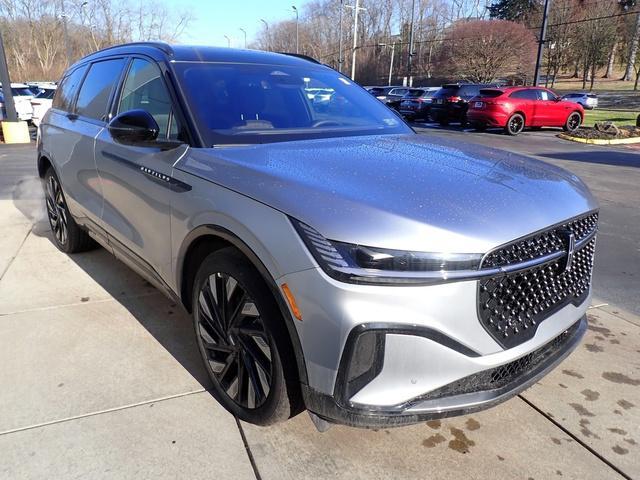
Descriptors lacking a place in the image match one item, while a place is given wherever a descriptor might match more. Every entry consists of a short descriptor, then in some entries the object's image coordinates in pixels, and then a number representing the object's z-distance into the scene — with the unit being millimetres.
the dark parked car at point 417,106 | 24031
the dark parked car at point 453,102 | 21891
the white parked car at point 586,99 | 38906
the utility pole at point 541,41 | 23181
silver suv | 1780
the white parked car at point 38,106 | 17766
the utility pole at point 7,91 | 13883
